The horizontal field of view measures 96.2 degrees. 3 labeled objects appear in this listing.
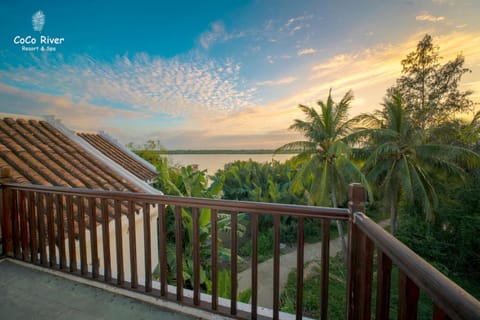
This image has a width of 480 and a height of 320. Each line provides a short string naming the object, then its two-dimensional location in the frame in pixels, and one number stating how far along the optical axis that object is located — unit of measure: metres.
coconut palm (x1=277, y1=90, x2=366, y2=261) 10.12
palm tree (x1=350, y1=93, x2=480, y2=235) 9.66
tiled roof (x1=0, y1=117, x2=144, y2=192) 3.42
